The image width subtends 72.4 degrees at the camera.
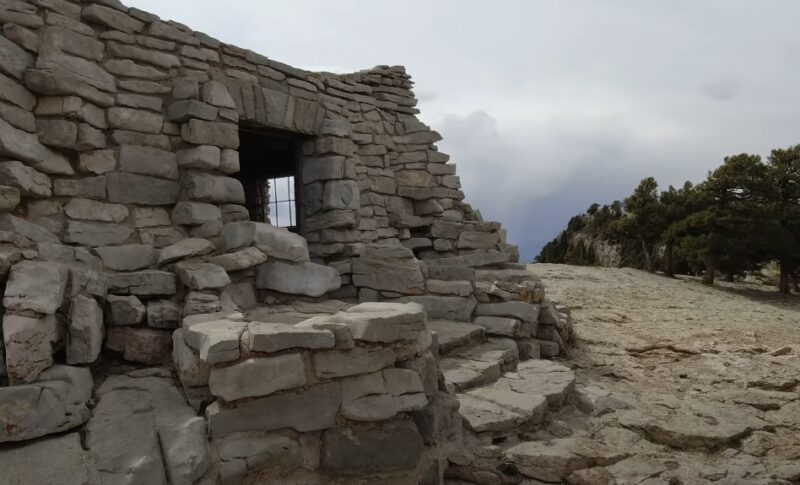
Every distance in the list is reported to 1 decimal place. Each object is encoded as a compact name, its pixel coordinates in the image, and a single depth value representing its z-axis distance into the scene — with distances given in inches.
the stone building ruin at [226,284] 114.5
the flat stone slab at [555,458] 134.3
